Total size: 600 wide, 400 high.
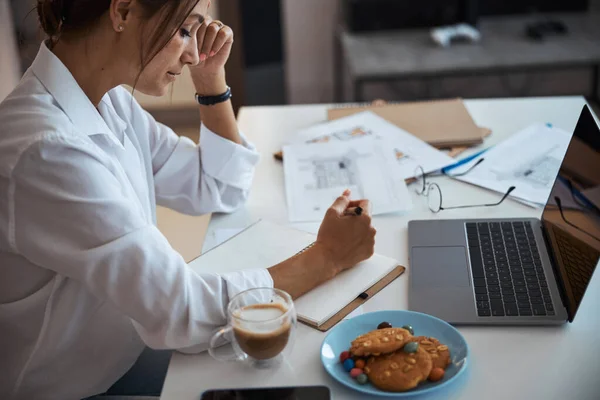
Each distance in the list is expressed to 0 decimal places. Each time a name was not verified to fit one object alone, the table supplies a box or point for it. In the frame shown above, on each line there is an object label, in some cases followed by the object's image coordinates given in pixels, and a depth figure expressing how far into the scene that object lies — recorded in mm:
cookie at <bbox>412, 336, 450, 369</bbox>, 959
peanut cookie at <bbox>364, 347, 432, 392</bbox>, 921
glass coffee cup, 954
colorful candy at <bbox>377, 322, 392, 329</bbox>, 1023
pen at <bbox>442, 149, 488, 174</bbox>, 1601
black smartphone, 919
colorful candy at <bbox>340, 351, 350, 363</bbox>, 973
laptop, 1059
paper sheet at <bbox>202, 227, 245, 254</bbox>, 1343
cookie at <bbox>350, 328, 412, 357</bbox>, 958
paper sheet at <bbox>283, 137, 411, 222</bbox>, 1457
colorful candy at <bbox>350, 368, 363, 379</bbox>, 944
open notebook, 1110
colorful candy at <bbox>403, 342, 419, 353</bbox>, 952
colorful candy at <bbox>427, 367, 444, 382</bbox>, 936
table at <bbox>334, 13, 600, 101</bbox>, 2590
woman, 978
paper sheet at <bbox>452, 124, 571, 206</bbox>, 1485
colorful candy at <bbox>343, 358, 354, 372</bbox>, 957
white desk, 936
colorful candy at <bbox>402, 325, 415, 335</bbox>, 1008
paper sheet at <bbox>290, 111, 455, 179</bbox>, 1609
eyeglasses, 1440
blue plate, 929
